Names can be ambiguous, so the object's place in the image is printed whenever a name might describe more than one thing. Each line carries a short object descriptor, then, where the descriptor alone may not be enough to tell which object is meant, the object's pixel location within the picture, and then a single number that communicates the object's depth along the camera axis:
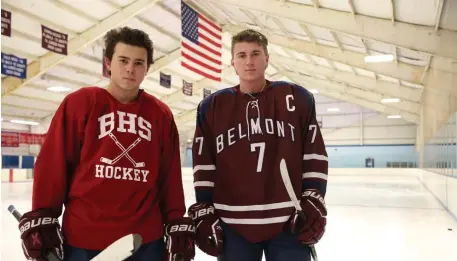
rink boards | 7.10
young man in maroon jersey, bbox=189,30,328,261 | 1.58
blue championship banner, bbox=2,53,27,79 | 11.12
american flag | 10.89
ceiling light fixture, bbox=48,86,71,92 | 17.58
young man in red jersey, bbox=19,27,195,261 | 1.42
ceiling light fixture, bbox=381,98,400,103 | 19.55
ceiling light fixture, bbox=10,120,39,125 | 21.48
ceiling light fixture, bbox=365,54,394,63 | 11.83
